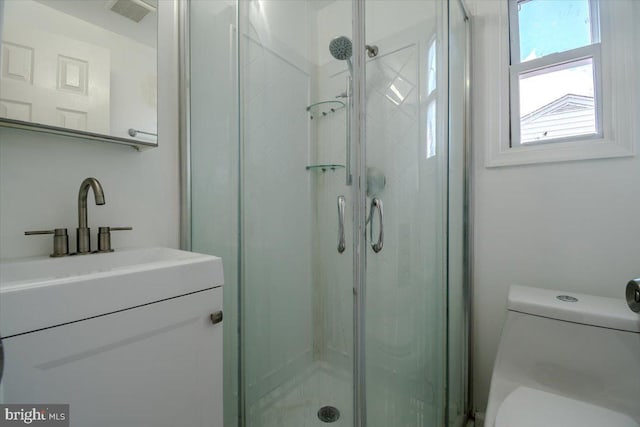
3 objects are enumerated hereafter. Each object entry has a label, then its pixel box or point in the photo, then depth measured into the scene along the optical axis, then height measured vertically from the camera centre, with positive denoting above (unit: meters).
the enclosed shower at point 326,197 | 0.93 +0.08
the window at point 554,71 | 1.19 +0.68
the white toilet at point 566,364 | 0.84 -0.54
